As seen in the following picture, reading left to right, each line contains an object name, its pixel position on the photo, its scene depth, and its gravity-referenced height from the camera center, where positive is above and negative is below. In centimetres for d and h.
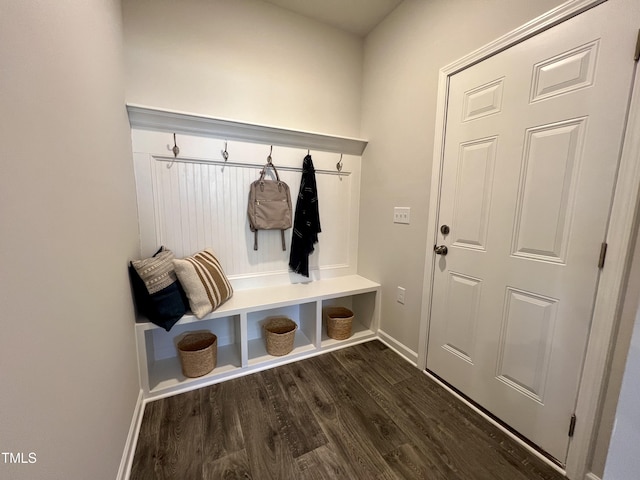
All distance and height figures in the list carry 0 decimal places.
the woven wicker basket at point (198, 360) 165 -103
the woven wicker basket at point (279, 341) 189 -102
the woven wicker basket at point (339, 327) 215 -103
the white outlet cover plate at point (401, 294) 200 -69
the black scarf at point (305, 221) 216 -14
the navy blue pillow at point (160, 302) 144 -58
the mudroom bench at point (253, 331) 164 -101
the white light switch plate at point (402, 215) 191 -6
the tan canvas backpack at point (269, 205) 201 -1
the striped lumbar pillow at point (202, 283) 155 -51
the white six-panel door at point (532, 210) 103 +0
